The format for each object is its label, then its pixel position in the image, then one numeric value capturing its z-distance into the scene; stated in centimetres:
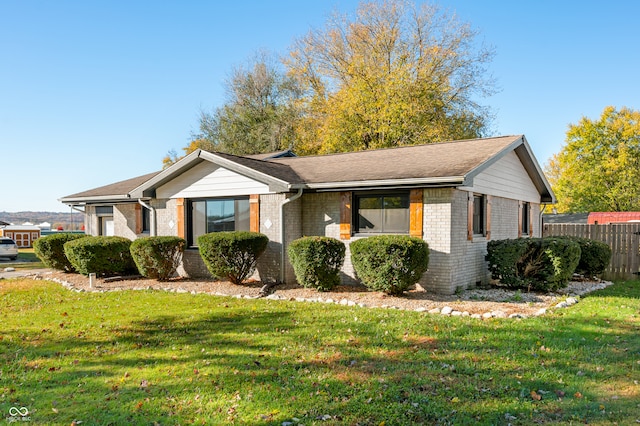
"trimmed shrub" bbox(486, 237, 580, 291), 1009
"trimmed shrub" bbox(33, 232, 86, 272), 1453
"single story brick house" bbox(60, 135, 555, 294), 995
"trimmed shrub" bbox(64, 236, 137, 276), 1298
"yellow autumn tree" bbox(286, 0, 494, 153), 2319
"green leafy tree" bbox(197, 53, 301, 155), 3022
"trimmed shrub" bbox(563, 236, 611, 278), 1272
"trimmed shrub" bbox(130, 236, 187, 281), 1202
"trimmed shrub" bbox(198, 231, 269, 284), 1088
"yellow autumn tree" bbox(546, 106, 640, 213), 3225
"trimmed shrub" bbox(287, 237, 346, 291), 998
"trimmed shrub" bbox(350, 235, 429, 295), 903
